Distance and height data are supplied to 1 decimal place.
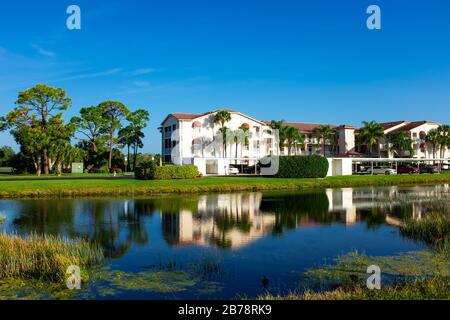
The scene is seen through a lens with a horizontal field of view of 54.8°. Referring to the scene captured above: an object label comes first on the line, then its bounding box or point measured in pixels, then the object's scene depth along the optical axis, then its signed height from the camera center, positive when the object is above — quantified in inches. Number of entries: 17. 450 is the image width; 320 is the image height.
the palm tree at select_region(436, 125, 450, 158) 3563.0 +229.7
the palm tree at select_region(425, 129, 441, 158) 3567.9 +222.6
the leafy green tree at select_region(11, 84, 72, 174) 2620.6 +387.4
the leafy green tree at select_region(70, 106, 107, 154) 3024.1 +343.5
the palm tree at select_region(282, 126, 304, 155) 3213.6 +242.5
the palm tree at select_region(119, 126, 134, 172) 3201.3 +240.9
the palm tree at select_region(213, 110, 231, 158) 2952.8 +331.0
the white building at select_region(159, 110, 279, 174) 2947.8 +208.0
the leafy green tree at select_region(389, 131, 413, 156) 3503.9 +180.2
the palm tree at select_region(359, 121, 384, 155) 3503.9 +267.6
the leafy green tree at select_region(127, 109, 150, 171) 3223.4 +332.4
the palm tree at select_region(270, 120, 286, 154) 3206.2 +280.2
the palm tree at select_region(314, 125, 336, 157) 3550.7 +276.0
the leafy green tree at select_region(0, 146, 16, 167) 4271.7 +171.2
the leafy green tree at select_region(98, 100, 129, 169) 3107.8 +401.2
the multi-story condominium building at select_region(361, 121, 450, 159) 3639.3 +172.3
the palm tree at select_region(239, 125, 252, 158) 3041.3 +241.8
